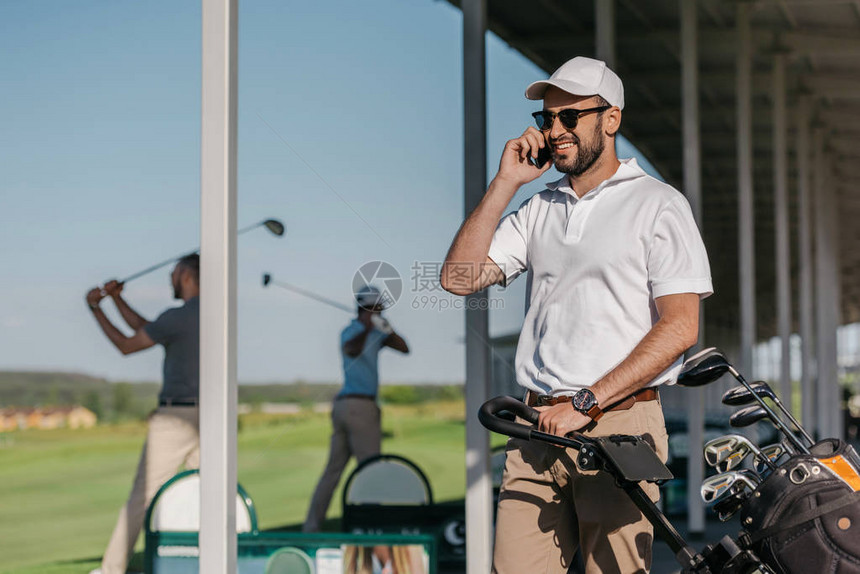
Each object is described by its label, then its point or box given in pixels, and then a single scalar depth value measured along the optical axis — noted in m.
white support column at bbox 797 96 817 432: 12.20
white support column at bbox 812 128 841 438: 14.05
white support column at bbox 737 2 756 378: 8.13
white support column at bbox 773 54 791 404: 9.95
